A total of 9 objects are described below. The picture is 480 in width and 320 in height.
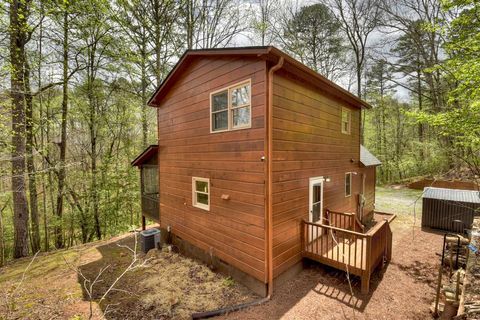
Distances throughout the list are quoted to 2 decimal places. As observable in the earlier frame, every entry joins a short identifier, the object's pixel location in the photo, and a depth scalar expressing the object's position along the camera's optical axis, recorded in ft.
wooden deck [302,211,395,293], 15.66
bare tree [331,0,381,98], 47.32
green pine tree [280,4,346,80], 47.96
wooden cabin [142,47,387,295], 15.53
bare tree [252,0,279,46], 45.52
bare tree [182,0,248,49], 41.70
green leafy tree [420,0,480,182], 17.51
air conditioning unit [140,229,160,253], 26.14
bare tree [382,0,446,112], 40.27
